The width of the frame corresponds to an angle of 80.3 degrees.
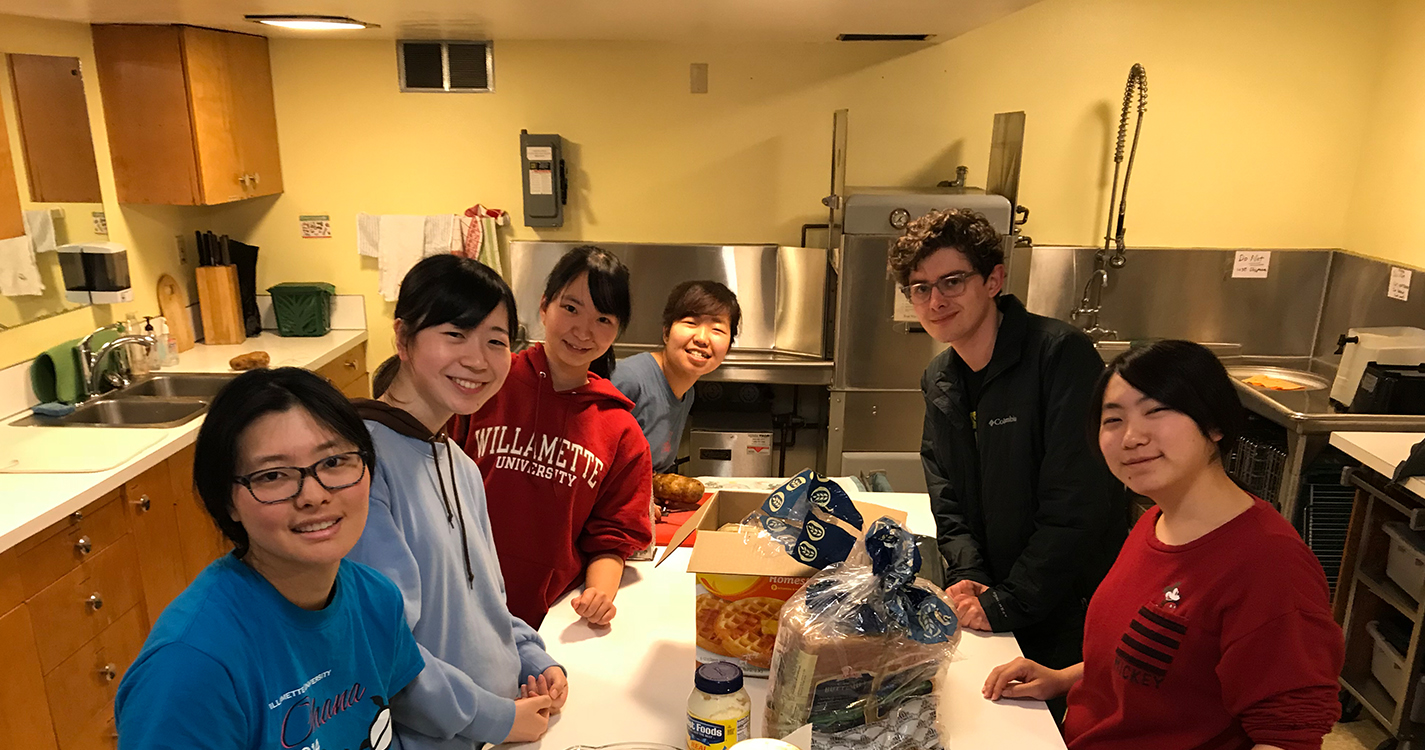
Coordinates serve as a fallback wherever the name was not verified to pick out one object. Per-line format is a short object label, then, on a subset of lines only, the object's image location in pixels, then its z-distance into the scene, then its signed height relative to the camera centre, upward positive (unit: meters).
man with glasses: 1.56 -0.46
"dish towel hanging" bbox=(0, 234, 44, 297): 2.64 -0.22
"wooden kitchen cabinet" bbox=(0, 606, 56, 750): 1.91 -1.11
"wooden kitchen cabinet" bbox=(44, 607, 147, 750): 2.09 -1.23
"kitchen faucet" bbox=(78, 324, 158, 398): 2.84 -0.54
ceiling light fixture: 2.87 +0.62
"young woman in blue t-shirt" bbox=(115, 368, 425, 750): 0.83 -0.42
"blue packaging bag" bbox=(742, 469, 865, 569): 1.20 -0.45
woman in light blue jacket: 1.15 -0.45
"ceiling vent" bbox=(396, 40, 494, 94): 3.64 +0.59
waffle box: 1.22 -0.56
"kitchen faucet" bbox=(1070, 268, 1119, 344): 3.72 -0.40
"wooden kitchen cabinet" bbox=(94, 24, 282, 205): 3.09 +0.34
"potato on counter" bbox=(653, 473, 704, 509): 1.96 -0.65
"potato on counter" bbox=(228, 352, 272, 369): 3.20 -0.59
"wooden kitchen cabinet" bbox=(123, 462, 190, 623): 2.40 -0.96
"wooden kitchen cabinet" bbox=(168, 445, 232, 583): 2.59 -1.02
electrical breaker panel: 3.62 +0.12
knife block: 3.53 -0.42
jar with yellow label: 1.00 -0.59
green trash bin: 3.71 -0.45
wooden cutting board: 3.41 -0.43
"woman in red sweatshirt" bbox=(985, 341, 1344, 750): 1.07 -0.51
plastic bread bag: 1.07 -0.56
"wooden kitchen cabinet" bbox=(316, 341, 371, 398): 3.59 -0.73
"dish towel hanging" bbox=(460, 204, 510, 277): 3.74 -0.11
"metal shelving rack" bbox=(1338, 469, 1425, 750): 2.34 -1.08
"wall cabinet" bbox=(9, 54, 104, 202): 2.77 +0.24
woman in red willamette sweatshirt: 1.61 -0.47
